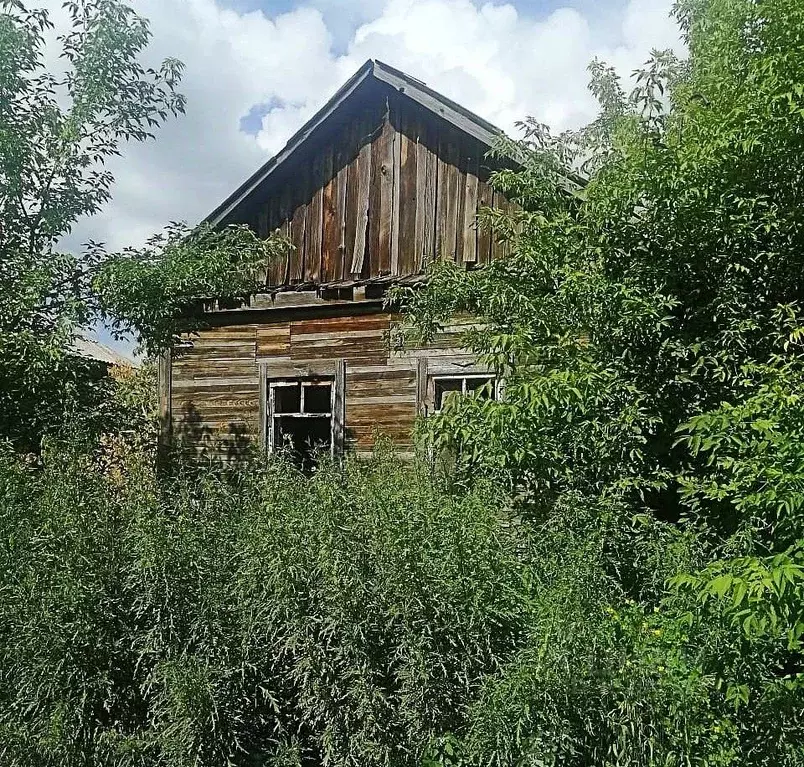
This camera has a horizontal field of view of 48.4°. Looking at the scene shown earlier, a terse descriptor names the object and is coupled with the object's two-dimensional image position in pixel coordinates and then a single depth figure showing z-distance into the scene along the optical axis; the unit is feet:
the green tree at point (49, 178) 23.09
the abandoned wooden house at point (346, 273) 29.50
